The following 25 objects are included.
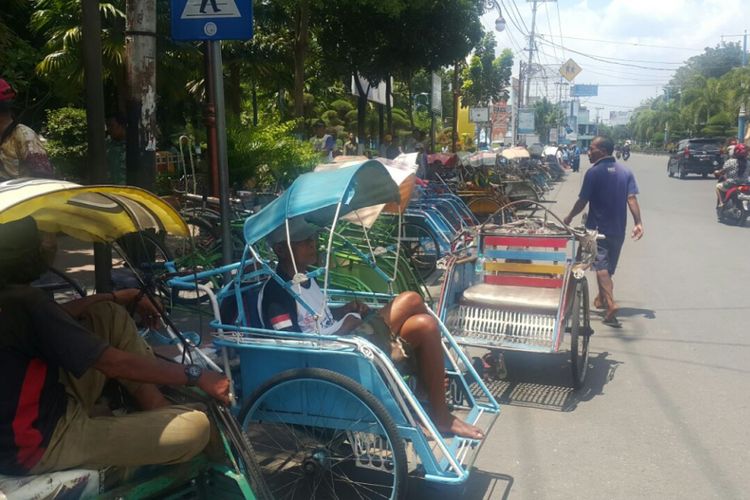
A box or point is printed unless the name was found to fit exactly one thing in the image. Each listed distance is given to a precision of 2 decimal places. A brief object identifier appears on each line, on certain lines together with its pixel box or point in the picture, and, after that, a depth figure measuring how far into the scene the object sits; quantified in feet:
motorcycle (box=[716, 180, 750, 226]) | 45.60
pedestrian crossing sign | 14.97
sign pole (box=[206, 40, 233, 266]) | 16.16
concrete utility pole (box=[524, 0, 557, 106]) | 123.66
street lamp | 91.07
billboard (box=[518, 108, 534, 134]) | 141.59
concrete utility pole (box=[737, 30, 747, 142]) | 129.90
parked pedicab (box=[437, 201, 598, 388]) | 17.10
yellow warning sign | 120.88
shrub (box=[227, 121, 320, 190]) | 32.60
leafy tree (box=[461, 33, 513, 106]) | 119.75
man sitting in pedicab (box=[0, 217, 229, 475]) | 8.00
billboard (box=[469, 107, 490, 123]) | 94.79
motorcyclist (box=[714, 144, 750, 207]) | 45.70
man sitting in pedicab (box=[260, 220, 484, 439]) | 11.98
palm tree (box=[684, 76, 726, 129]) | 173.66
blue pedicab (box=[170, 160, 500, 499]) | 10.53
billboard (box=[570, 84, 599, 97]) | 203.72
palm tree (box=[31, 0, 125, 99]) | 46.09
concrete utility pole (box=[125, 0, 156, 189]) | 17.81
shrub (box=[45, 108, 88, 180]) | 49.29
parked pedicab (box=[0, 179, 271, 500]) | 7.82
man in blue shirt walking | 22.52
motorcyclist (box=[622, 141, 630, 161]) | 148.87
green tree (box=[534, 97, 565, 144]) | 239.30
